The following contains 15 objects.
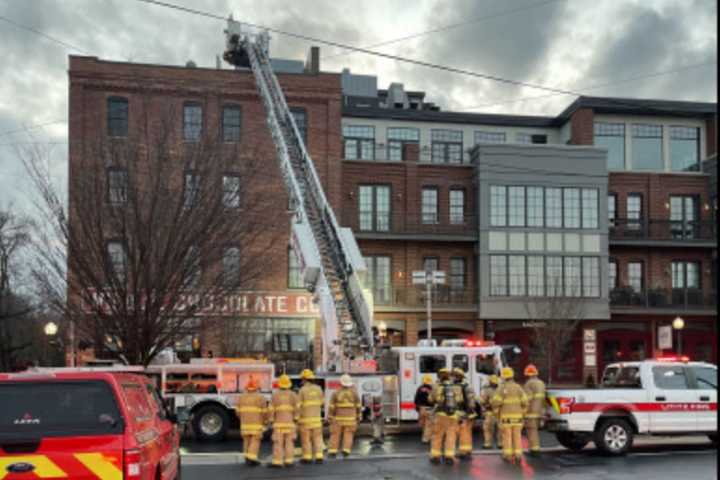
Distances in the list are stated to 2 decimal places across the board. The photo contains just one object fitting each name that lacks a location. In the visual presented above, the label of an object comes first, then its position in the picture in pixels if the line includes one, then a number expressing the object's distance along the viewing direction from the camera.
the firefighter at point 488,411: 15.81
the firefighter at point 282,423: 13.59
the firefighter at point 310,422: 13.95
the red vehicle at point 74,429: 6.51
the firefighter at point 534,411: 14.62
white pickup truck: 14.63
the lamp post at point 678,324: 28.92
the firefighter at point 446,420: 13.69
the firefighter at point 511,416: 13.83
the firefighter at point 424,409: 16.45
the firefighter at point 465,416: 13.94
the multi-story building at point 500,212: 31.33
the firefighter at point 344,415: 14.67
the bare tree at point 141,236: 15.67
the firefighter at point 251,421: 13.70
